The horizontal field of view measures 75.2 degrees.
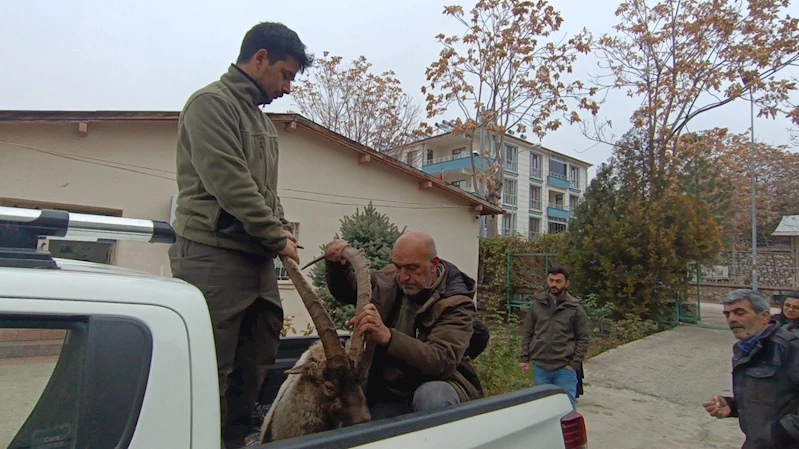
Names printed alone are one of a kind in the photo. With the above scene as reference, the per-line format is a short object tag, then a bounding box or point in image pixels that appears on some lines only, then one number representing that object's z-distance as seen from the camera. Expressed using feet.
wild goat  7.15
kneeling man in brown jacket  7.96
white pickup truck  3.98
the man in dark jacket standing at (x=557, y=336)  17.26
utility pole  56.89
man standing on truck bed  6.95
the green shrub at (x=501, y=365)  20.39
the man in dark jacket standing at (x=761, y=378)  9.93
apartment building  122.21
